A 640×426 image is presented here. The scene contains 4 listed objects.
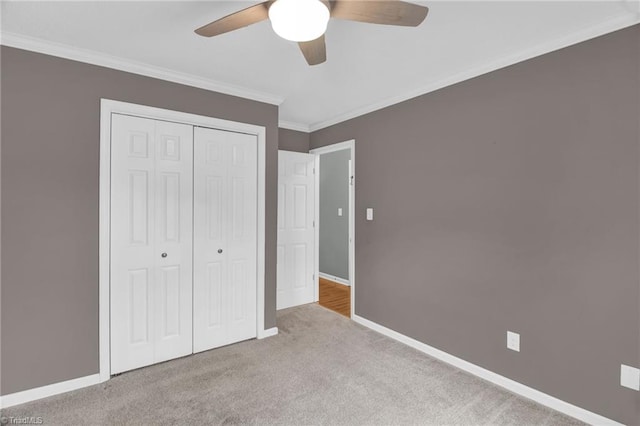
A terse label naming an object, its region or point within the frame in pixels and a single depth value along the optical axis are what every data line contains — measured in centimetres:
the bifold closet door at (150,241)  241
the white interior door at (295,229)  400
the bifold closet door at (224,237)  279
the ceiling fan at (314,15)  125
